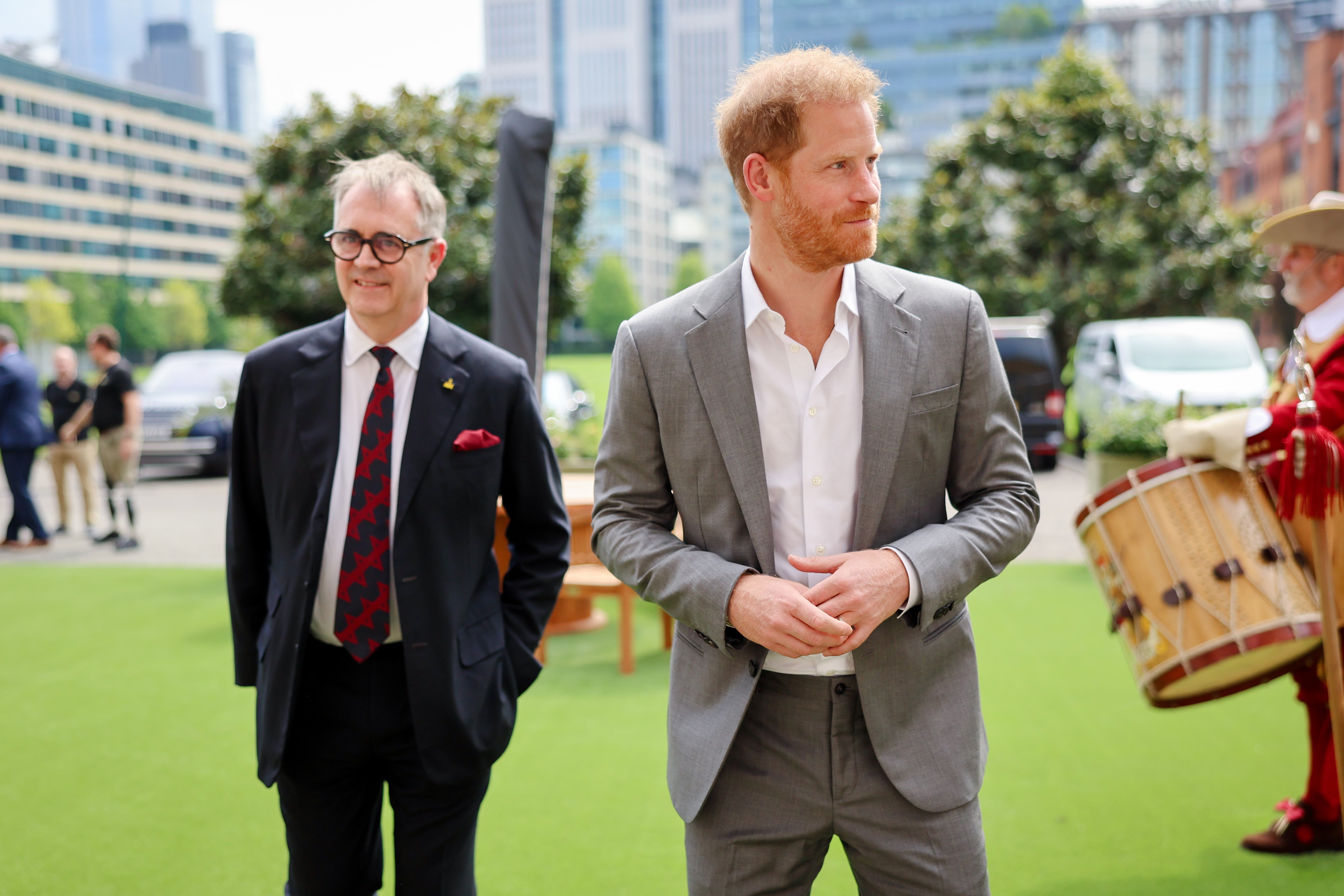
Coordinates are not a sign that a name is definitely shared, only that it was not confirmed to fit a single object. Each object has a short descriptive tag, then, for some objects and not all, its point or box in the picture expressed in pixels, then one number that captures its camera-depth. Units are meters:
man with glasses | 2.33
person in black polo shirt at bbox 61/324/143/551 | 9.69
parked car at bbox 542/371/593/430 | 12.34
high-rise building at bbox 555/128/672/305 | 127.81
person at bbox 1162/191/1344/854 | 3.00
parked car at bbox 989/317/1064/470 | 14.77
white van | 13.38
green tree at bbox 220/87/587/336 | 18.58
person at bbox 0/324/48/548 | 10.15
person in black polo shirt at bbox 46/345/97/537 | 10.66
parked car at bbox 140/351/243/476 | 16.02
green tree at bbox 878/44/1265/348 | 21.78
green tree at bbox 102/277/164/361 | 69.81
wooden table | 5.73
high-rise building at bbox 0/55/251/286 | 84.19
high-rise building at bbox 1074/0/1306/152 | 102.88
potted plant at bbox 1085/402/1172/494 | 8.35
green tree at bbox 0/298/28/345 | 60.59
